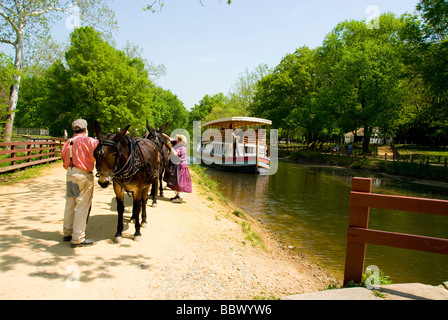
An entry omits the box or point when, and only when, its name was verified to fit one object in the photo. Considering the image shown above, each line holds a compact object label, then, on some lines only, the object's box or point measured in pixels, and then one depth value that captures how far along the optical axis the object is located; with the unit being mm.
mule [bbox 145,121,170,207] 7879
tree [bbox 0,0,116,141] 15367
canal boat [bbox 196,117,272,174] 26656
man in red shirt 4895
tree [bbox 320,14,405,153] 33219
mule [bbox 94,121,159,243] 4840
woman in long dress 9180
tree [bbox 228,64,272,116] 61000
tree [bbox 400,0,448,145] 24484
